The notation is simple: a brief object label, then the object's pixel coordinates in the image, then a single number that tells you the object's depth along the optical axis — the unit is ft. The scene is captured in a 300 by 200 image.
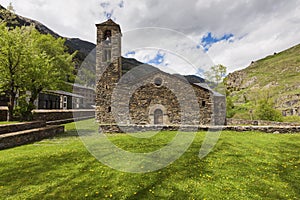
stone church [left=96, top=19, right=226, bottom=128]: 57.57
